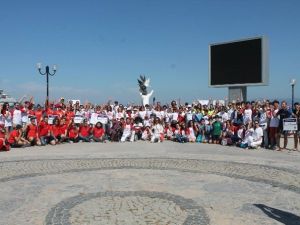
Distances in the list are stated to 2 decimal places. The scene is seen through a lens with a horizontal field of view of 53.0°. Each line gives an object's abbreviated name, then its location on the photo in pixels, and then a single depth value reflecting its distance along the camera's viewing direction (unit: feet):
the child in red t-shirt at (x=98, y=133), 44.37
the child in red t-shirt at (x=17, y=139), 38.13
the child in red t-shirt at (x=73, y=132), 43.01
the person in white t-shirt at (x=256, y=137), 38.32
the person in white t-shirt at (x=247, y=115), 40.88
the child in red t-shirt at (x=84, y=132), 44.03
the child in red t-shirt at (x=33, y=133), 39.92
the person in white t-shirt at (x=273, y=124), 37.38
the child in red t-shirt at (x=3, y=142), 35.96
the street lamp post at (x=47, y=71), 66.88
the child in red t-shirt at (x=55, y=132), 41.47
